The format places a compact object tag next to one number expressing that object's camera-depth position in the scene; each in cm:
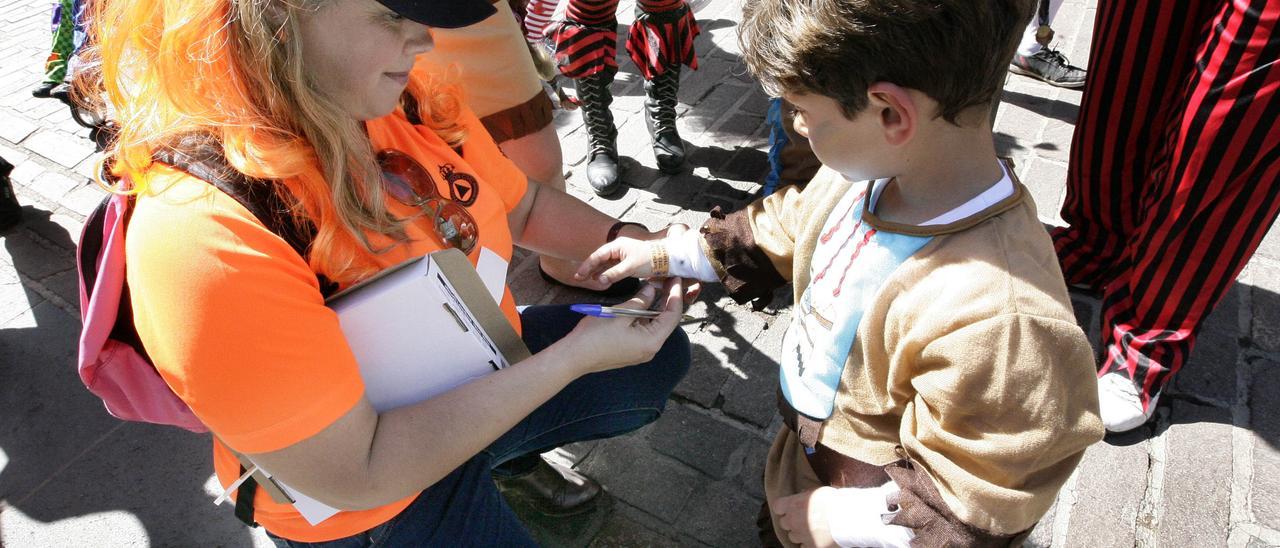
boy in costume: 98
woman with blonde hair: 104
